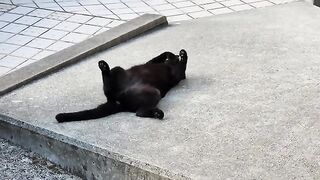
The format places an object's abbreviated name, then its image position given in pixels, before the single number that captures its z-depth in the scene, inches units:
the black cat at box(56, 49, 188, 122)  111.2
